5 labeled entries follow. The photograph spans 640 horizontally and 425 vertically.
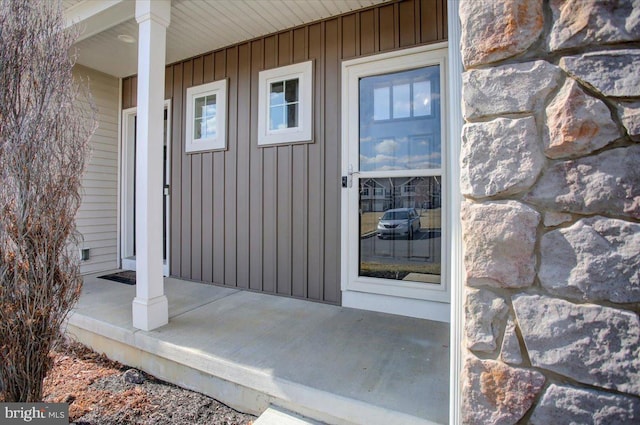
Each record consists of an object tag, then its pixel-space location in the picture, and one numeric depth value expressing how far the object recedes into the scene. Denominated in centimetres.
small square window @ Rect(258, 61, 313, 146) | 301
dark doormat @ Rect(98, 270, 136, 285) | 368
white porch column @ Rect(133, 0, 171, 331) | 231
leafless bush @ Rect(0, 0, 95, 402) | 157
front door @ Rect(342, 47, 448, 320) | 254
